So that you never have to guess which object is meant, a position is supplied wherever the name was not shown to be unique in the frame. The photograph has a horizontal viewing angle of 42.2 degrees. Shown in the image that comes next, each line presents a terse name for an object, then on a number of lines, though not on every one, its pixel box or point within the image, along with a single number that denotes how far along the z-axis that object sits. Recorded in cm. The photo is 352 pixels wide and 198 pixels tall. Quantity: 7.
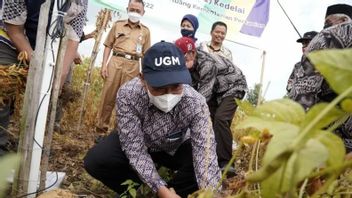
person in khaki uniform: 388
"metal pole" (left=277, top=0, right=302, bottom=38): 158
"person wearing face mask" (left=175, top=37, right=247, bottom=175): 290
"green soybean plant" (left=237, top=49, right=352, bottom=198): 22
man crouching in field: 182
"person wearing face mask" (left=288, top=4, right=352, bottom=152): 145
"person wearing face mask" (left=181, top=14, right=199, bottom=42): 360
